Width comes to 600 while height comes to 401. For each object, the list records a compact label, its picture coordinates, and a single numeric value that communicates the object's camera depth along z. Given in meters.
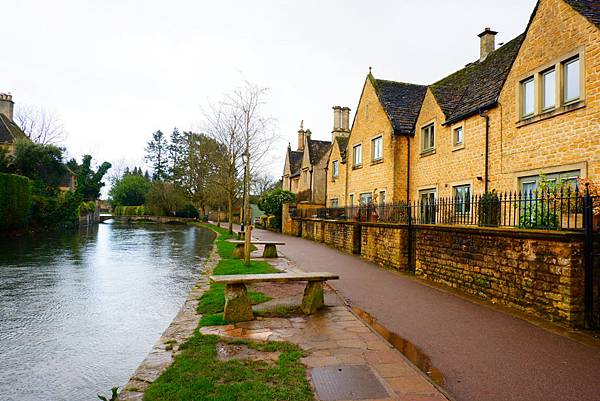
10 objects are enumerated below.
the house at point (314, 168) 34.88
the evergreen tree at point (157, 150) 78.64
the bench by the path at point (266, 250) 15.30
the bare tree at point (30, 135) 47.12
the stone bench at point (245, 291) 6.56
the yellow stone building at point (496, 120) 10.58
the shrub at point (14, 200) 24.67
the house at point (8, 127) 37.04
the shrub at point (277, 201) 36.25
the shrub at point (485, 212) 9.10
